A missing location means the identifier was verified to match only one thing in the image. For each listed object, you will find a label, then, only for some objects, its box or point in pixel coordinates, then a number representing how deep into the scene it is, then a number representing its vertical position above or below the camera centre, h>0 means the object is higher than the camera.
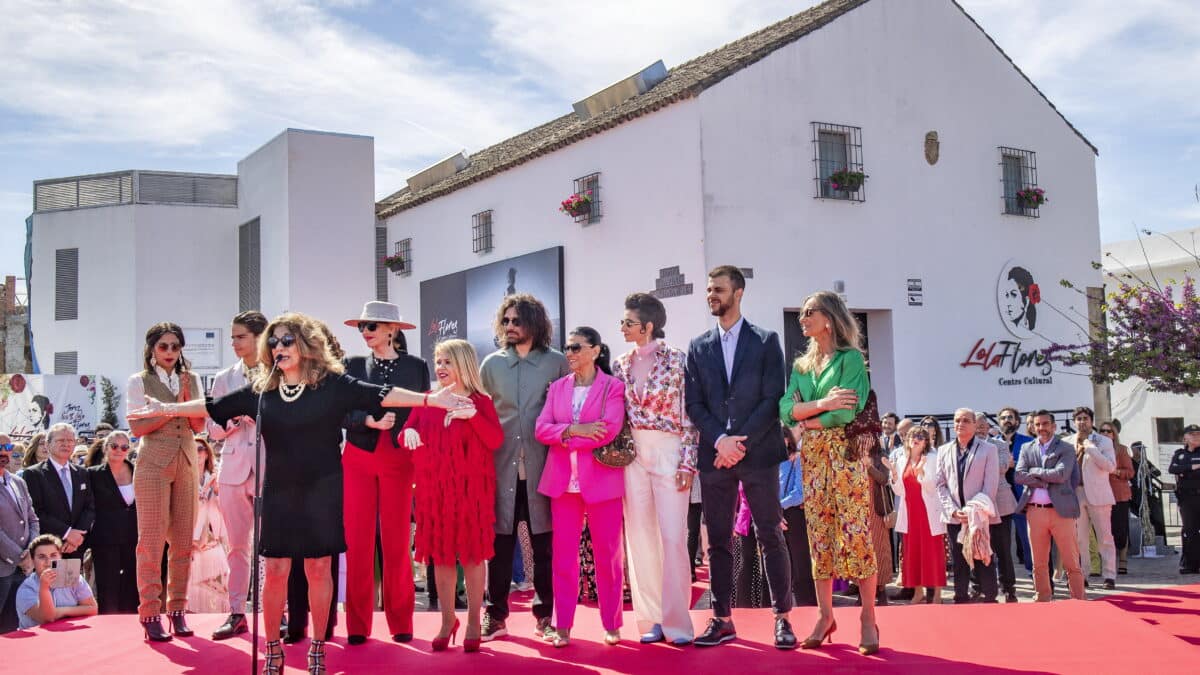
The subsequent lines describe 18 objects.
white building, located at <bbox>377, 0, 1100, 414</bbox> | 14.12 +2.92
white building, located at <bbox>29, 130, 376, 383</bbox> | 20.09 +3.38
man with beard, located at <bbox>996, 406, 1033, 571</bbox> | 11.02 -0.52
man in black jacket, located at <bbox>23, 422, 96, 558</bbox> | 7.82 -0.59
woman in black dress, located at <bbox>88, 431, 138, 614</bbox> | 8.00 -0.92
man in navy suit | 5.51 -0.19
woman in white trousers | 5.64 -0.42
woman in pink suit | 5.61 -0.45
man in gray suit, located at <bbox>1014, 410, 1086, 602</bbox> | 8.62 -0.97
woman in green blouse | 5.38 -0.31
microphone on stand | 4.58 -0.42
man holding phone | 7.03 -1.21
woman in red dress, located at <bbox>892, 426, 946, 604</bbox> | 9.06 -1.09
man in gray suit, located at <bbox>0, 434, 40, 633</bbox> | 7.20 -0.83
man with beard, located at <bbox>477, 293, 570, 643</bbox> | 5.82 -0.21
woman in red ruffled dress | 5.54 -0.43
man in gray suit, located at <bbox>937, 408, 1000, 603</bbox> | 8.64 -0.75
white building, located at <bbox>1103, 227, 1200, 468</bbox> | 24.39 -0.30
